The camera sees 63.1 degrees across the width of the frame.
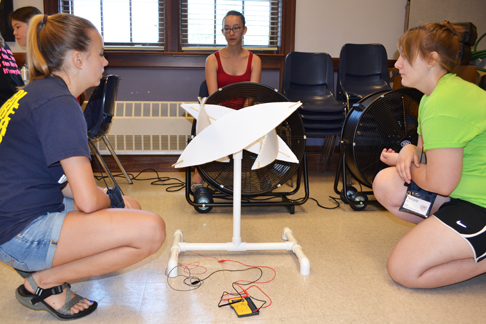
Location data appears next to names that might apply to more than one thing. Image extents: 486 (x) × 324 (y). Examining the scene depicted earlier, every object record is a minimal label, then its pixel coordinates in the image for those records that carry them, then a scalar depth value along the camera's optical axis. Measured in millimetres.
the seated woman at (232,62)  2797
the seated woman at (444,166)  1315
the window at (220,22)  3613
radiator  3332
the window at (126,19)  3555
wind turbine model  1407
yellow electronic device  1283
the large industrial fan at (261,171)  2104
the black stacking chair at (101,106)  2561
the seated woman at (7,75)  2033
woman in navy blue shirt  1077
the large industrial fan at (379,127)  2188
